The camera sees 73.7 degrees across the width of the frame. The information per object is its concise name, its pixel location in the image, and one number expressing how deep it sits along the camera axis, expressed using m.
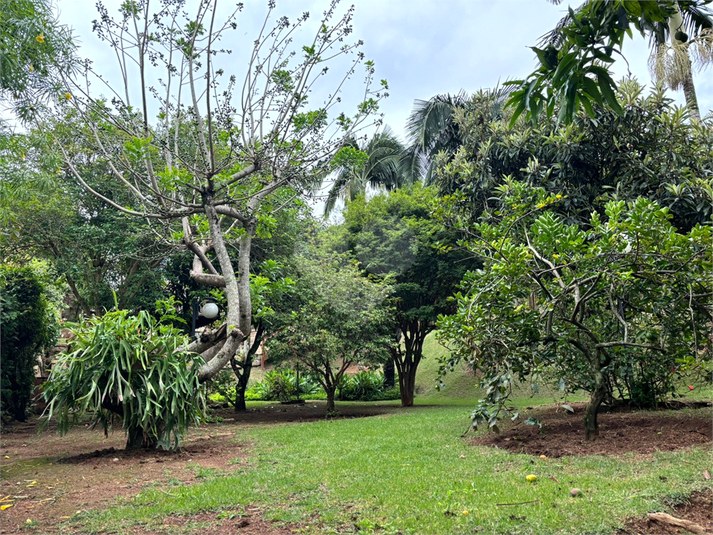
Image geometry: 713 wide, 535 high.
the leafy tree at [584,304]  4.55
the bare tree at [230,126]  6.08
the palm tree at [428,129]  15.11
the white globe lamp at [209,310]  7.46
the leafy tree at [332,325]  11.23
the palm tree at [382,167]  20.05
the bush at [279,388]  17.55
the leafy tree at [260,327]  7.54
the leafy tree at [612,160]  6.98
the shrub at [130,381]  5.47
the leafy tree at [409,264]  12.77
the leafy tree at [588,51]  2.12
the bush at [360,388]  17.47
